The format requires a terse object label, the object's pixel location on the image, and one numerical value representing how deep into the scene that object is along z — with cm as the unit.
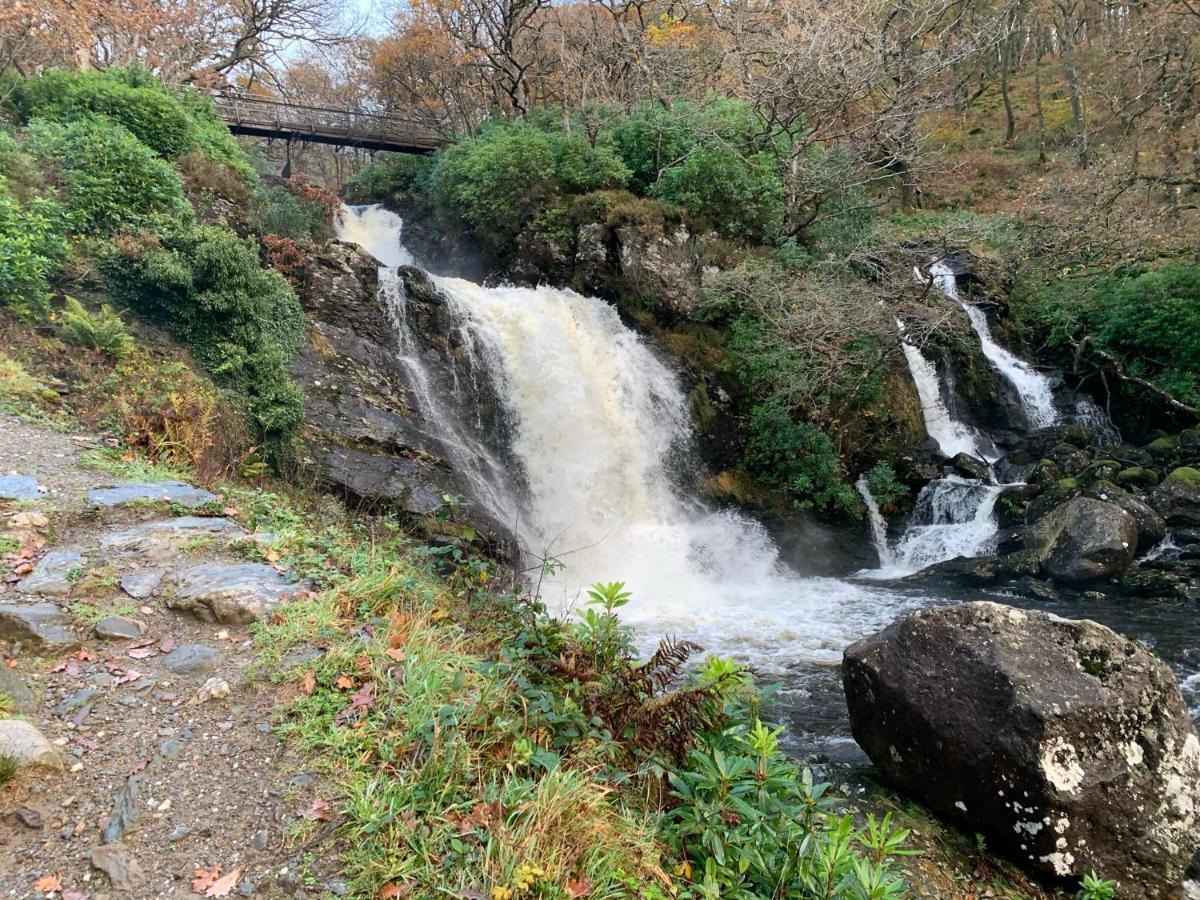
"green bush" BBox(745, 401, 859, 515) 1249
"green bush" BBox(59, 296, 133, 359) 734
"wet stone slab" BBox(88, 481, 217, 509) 500
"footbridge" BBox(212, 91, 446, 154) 2103
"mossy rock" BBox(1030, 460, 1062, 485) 1174
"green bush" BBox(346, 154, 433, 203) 2258
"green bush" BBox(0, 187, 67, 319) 734
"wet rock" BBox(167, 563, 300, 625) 382
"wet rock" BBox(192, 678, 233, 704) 317
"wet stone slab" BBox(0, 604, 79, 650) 333
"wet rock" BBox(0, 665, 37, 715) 288
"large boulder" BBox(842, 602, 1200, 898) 405
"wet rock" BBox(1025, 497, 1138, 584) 946
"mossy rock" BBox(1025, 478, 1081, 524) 1089
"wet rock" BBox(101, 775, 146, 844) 242
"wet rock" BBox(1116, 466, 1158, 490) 1111
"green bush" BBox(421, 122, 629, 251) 1577
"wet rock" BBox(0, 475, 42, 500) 469
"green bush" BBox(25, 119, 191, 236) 882
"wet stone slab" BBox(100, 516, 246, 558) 439
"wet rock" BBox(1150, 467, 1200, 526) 1014
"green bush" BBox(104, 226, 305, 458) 842
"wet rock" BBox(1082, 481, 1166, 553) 991
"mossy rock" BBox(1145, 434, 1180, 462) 1176
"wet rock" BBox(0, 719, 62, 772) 256
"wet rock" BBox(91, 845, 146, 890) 226
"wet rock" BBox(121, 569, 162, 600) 394
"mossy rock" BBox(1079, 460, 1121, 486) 1122
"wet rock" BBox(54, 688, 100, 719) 296
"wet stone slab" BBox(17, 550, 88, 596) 375
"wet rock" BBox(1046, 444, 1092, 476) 1203
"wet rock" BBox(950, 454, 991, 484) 1255
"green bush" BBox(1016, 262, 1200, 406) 1290
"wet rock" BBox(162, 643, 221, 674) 338
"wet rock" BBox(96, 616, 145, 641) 353
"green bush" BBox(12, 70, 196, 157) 1093
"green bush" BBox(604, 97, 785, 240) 1514
